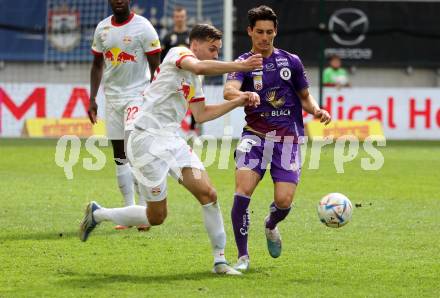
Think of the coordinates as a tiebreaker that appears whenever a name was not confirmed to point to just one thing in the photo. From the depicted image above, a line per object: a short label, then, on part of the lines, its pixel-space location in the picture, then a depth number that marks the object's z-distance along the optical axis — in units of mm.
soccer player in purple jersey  17969
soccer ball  18344
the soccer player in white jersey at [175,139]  16922
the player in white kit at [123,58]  22484
